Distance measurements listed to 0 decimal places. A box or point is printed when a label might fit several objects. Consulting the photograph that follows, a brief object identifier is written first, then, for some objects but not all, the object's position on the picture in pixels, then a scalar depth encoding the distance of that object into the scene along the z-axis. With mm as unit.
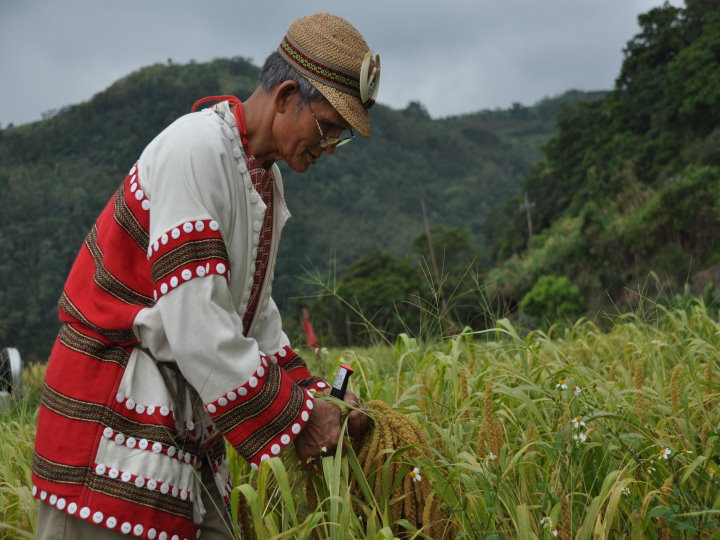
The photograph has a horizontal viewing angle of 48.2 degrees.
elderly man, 1792
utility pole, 32119
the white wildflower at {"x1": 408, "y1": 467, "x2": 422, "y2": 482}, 2053
